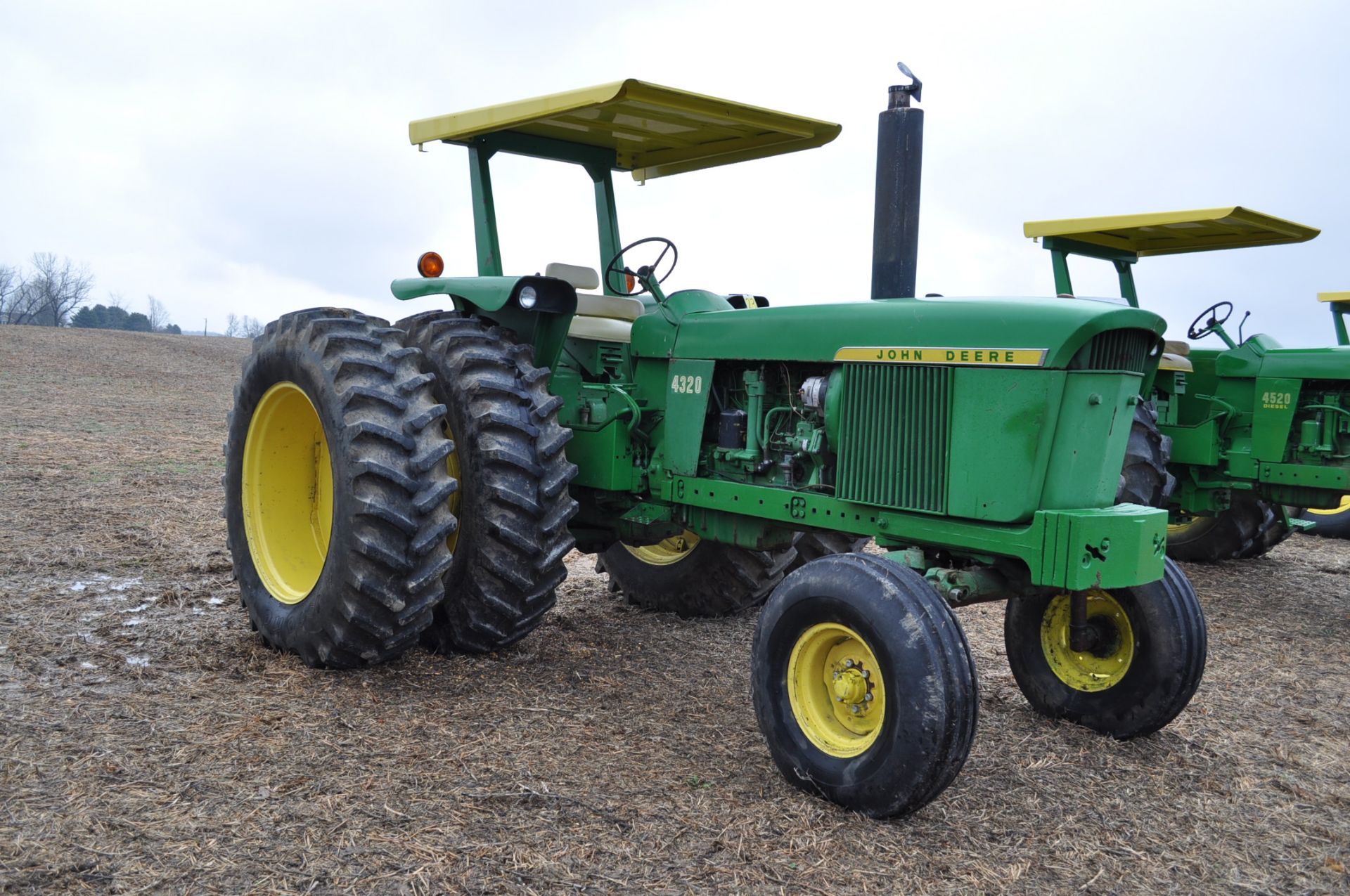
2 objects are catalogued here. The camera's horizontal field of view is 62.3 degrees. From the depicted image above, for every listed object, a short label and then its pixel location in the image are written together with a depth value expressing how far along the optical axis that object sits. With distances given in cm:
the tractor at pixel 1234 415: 794
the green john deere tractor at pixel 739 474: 373
